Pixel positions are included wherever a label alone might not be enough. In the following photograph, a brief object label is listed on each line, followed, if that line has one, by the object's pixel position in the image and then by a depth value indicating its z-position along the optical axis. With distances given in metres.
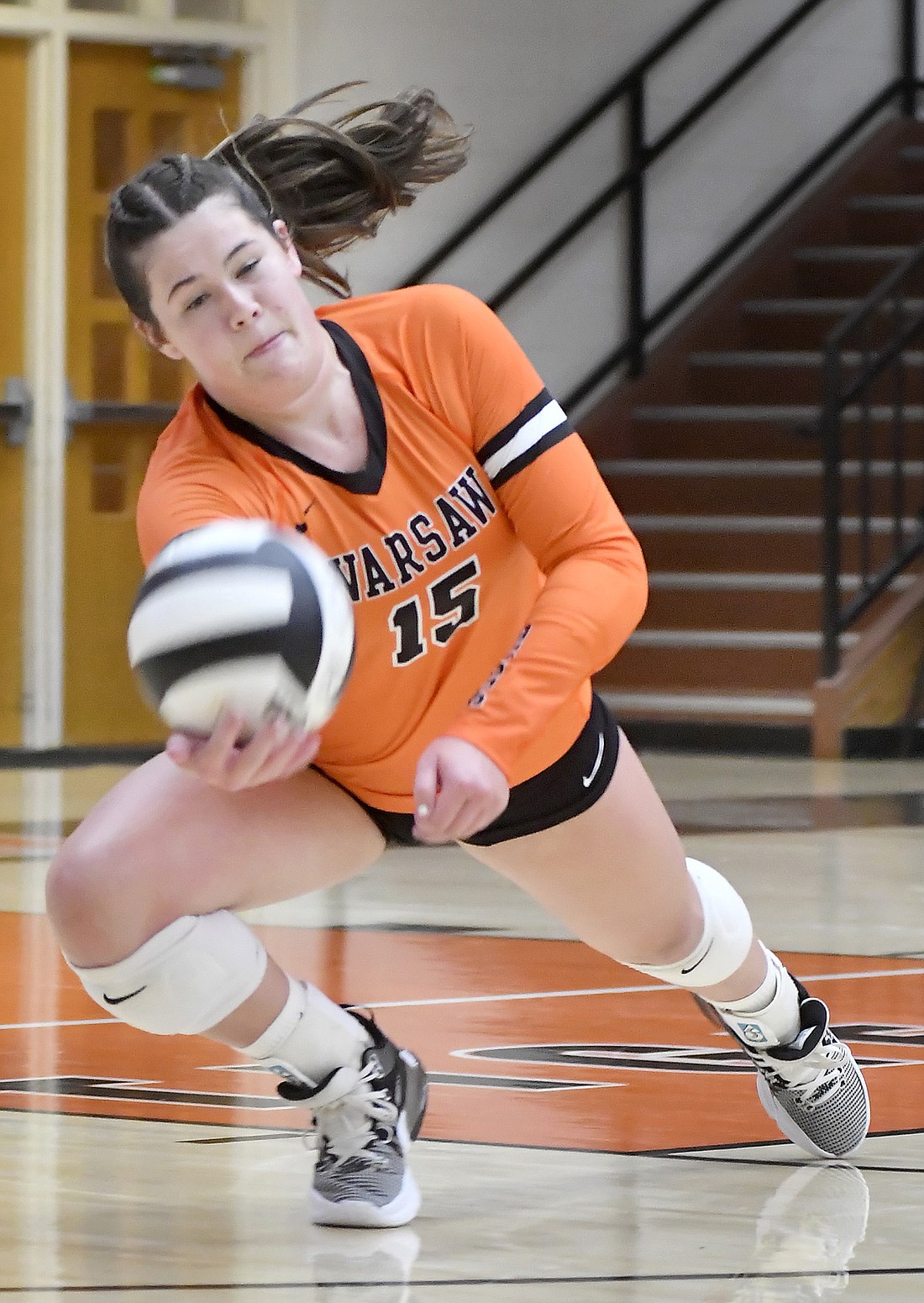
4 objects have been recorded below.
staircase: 18.25
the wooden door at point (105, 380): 18.11
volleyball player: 4.95
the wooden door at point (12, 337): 17.80
